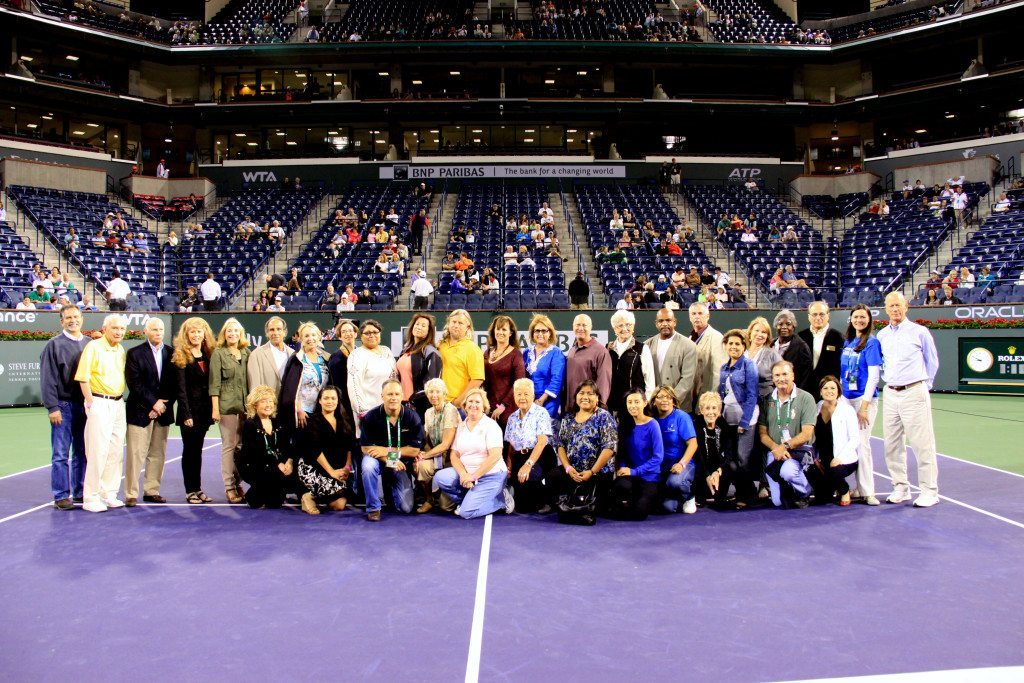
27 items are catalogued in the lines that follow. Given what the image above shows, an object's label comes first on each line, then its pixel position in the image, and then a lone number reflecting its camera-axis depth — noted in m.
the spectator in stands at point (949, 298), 19.40
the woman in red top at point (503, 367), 8.09
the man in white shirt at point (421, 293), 20.45
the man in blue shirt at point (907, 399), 7.61
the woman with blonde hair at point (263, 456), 7.72
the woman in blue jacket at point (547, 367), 8.12
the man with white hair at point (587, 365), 7.96
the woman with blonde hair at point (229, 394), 8.05
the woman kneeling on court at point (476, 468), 7.40
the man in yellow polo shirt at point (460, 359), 8.03
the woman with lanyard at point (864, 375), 7.73
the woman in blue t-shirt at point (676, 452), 7.48
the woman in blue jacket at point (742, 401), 7.71
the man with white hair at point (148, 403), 7.86
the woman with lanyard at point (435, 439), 7.62
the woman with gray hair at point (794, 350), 8.18
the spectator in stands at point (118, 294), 19.47
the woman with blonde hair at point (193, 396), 7.96
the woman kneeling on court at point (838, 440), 7.71
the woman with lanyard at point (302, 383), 7.84
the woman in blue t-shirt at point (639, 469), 7.31
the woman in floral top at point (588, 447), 7.34
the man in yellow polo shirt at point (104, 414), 7.53
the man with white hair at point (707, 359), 8.32
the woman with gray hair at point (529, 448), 7.57
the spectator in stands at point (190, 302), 20.92
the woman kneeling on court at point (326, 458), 7.61
